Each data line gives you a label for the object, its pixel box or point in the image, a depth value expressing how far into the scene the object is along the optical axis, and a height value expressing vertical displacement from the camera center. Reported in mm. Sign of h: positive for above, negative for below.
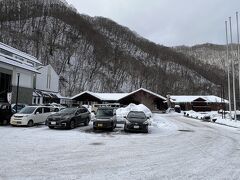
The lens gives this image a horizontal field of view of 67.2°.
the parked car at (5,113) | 13581 -851
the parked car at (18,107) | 16850 -488
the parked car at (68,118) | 12387 -1113
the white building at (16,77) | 24032 +3554
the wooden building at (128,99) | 40280 +967
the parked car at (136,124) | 11906 -1382
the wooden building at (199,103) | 51594 +189
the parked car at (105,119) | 12337 -1157
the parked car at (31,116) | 12993 -1029
